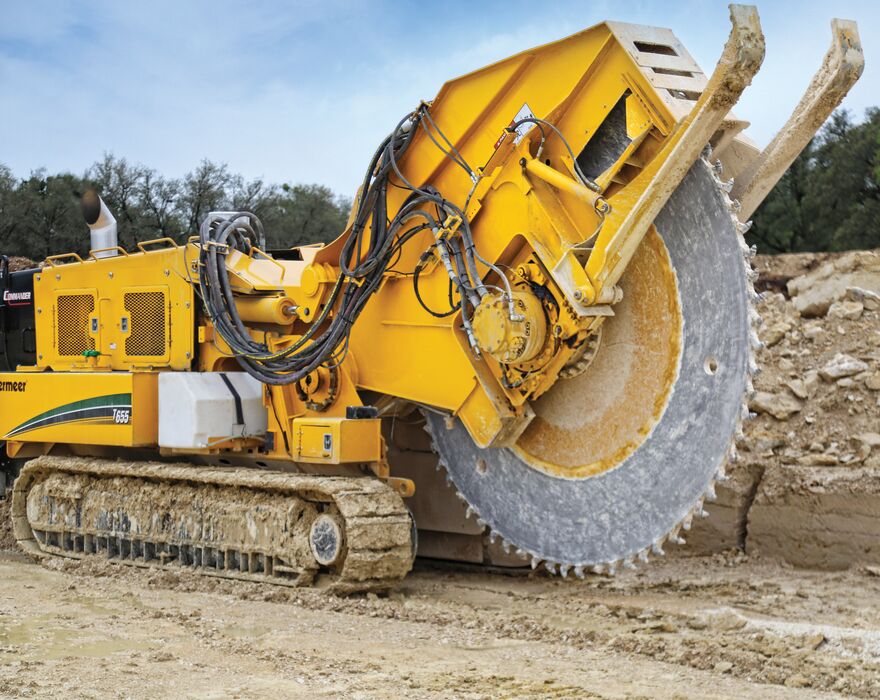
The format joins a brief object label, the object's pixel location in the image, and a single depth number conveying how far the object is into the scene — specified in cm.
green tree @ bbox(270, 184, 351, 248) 3366
